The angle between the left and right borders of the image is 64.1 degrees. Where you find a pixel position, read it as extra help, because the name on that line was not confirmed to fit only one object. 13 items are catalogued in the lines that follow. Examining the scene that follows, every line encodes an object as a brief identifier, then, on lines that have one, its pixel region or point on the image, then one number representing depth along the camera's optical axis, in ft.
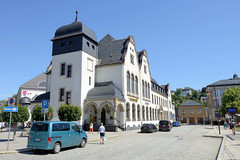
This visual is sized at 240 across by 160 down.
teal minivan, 34.65
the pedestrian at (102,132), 49.24
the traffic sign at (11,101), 41.74
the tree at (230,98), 171.12
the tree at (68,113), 70.49
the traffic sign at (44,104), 51.60
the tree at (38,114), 65.82
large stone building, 97.45
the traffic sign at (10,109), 41.94
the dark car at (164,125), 98.37
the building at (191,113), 253.85
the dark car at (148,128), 88.20
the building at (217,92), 213.44
